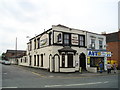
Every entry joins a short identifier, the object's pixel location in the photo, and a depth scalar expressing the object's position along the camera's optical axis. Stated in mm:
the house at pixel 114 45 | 22592
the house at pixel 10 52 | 59423
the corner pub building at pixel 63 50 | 14350
